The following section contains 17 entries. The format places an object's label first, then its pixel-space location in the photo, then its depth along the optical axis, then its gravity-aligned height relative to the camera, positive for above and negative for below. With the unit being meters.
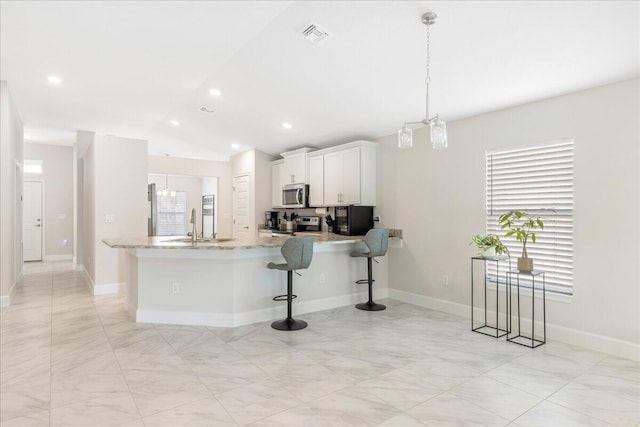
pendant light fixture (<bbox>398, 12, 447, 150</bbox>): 2.63 +0.59
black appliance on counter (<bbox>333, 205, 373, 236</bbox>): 5.38 -0.11
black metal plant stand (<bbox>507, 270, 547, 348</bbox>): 3.58 -1.07
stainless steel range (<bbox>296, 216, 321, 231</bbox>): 6.51 -0.19
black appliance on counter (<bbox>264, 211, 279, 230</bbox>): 7.29 -0.14
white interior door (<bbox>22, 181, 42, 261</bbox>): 8.72 -0.18
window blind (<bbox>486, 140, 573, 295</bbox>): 3.61 +0.16
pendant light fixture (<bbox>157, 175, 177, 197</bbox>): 8.95 +0.50
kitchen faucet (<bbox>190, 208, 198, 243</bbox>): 4.27 -0.20
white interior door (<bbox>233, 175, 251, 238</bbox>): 7.70 +0.15
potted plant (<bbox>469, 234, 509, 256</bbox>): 3.79 -0.32
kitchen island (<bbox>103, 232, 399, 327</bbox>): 4.09 -0.78
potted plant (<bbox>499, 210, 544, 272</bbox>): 3.58 -0.18
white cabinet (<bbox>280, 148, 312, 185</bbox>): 6.47 +0.83
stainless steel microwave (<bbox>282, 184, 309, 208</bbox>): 6.45 +0.31
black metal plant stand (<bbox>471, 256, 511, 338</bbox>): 3.85 -1.14
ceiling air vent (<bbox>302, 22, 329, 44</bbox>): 3.15 +1.56
